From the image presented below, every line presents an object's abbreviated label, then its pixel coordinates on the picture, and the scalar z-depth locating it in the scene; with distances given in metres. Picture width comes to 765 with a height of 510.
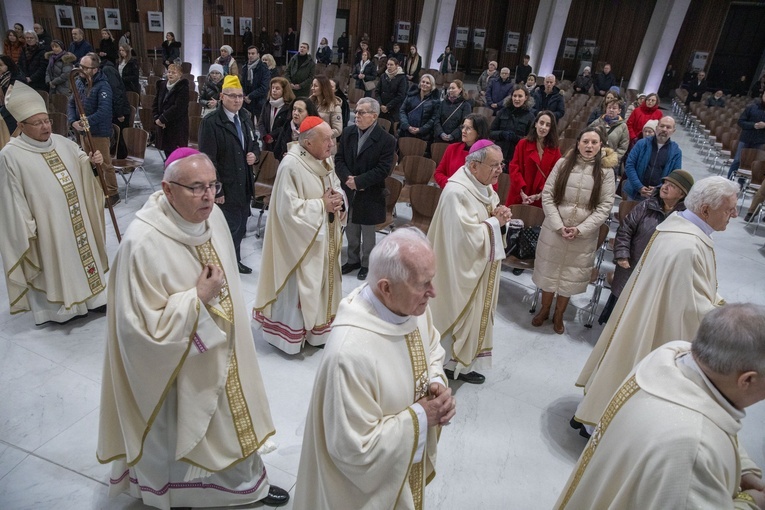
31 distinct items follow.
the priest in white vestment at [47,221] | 3.90
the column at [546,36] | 18.00
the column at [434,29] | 17.98
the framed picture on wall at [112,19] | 17.14
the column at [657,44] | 16.78
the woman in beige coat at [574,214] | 4.57
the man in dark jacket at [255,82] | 9.46
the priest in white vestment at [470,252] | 3.72
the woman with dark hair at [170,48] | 13.50
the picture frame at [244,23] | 20.19
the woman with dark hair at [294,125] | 4.97
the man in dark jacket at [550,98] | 8.98
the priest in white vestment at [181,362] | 2.30
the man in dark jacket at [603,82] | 15.85
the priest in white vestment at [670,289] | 2.97
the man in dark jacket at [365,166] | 5.03
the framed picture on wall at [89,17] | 16.33
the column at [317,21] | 15.86
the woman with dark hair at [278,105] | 6.34
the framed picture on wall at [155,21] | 17.70
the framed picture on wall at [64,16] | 15.85
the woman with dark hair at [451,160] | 5.35
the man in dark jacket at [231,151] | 4.69
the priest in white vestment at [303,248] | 3.96
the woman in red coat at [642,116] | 8.19
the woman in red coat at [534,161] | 5.49
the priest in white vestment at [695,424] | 1.67
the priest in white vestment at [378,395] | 1.85
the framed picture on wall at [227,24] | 19.78
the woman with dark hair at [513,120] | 6.63
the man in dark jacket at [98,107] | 6.39
